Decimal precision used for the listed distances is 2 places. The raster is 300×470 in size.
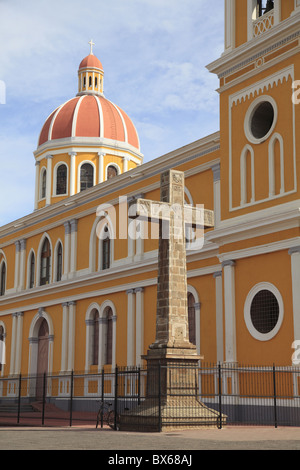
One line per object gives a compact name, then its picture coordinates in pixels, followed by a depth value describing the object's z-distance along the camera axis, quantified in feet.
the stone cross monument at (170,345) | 47.52
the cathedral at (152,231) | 60.23
